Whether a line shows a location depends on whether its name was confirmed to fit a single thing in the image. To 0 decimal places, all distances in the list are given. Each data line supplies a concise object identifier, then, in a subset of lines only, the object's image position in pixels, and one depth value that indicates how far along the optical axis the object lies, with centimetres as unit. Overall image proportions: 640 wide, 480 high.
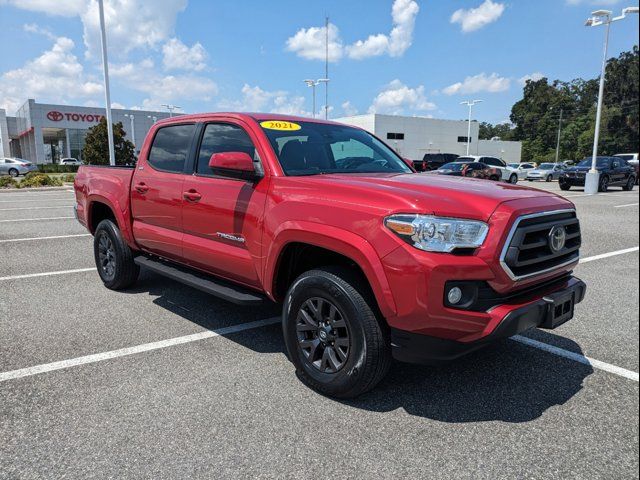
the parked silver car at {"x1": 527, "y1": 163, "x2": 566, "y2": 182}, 3691
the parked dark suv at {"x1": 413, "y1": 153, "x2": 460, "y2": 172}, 3322
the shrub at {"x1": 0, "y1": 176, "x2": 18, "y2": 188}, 2367
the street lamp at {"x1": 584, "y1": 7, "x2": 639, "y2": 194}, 2164
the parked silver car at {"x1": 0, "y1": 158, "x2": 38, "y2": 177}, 3858
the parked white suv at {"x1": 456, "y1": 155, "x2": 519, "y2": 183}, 3156
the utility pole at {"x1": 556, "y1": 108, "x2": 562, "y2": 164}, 8077
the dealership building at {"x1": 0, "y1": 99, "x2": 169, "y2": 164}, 5309
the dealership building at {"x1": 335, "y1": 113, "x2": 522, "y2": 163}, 6306
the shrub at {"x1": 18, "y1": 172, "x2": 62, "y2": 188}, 2423
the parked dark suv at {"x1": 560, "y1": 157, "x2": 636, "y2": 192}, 2239
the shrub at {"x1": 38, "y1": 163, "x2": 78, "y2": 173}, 4372
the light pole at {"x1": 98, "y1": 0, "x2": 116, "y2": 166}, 2100
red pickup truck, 270
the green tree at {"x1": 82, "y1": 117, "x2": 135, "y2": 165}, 2980
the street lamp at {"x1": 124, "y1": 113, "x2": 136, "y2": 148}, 5683
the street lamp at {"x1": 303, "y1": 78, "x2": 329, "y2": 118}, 4138
